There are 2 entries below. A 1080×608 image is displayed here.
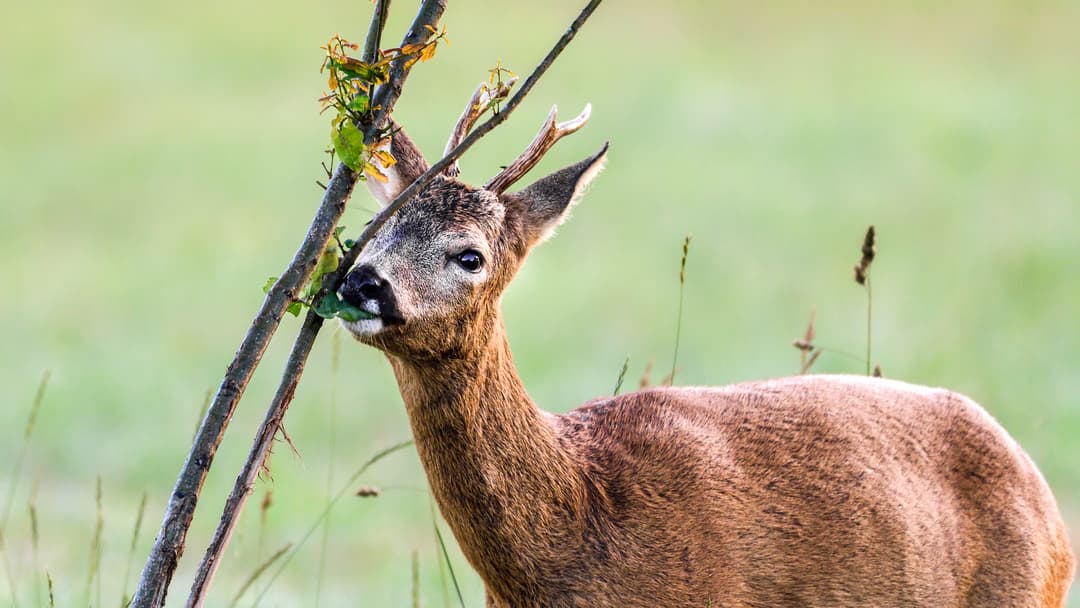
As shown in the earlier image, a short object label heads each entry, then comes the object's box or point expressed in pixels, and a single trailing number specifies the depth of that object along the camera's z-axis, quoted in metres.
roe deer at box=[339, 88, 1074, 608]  8.70
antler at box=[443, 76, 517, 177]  8.41
